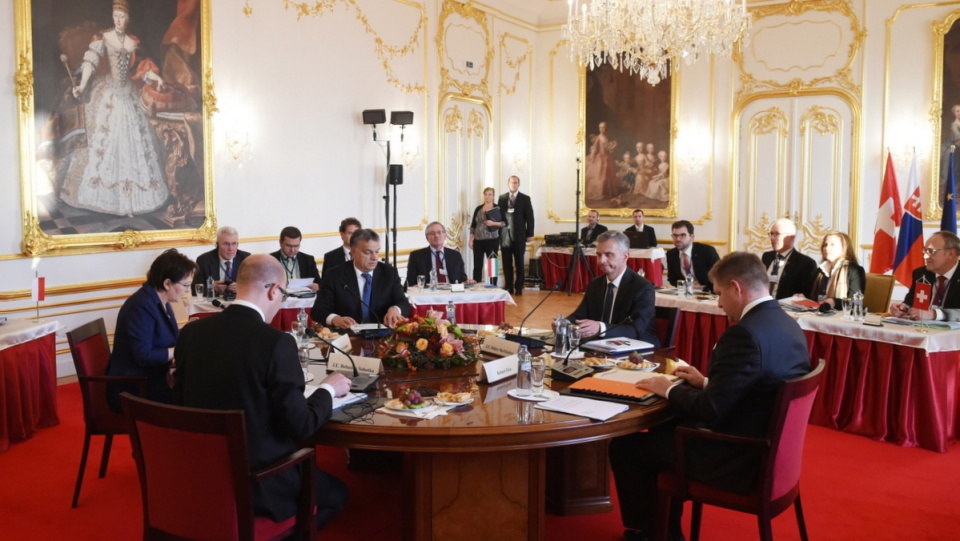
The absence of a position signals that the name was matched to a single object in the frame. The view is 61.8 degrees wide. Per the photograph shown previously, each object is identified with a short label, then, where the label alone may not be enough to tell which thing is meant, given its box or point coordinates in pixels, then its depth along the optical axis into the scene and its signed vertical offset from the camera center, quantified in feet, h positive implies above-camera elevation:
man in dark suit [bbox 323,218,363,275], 23.99 -1.15
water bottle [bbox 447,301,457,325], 14.94 -1.90
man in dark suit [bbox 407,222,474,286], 23.98 -1.54
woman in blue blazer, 12.98 -1.93
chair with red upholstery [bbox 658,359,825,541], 9.37 -3.10
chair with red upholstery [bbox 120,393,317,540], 7.97 -2.69
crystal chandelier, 22.71 +5.36
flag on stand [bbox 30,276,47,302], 18.56 -1.83
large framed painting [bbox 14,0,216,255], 20.85 +2.48
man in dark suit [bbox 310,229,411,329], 17.19 -1.67
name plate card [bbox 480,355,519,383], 10.97 -2.19
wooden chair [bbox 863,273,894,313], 19.86 -1.96
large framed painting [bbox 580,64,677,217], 39.86 +3.51
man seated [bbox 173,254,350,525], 8.61 -1.80
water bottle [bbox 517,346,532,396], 10.54 -2.14
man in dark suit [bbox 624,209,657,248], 37.91 -0.75
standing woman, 36.73 -1.02
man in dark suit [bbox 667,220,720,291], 24.12 -1.36
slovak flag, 24.25 -0.88
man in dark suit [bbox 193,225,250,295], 21.85 -1.35
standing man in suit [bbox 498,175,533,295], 38.45 -0.85
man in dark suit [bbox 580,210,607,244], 39.29 -0.87
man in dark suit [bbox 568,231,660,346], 15.07 -1.69
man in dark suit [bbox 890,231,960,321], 16.61 -1.41
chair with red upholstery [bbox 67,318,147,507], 12.63 -2.77
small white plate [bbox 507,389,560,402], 10.24 -2.36
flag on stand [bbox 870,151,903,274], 25.81 -0.55
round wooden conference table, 9.36 -3.24
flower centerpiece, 11.80 -1.99
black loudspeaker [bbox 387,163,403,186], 30.83 +1.49
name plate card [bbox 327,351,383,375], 11.37 -2.20
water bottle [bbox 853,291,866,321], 17.35 -2.03
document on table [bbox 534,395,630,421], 9.64 -2.40
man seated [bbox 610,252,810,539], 9.66 -1.99
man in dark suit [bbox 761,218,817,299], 20.76 -1.40
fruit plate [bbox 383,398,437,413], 9.71 -2.37
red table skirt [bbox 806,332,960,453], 16.01 -3.72
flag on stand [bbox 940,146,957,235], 24.65 +0.04
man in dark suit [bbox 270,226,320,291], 22.62 -1.37
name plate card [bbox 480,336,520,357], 12.66 -2.15
